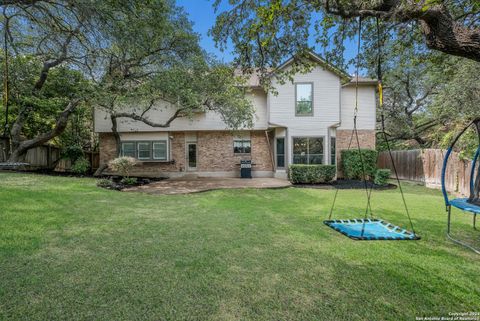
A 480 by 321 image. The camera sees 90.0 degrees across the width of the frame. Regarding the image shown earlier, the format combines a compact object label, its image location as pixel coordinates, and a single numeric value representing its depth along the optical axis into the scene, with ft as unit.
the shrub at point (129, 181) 37.30
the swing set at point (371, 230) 12.64
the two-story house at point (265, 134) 44.04
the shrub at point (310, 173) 39.78
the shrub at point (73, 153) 45.93
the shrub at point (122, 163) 36.29
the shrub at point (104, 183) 32.65
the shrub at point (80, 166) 44.65
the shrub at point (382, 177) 39.01
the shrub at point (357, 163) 43.13
